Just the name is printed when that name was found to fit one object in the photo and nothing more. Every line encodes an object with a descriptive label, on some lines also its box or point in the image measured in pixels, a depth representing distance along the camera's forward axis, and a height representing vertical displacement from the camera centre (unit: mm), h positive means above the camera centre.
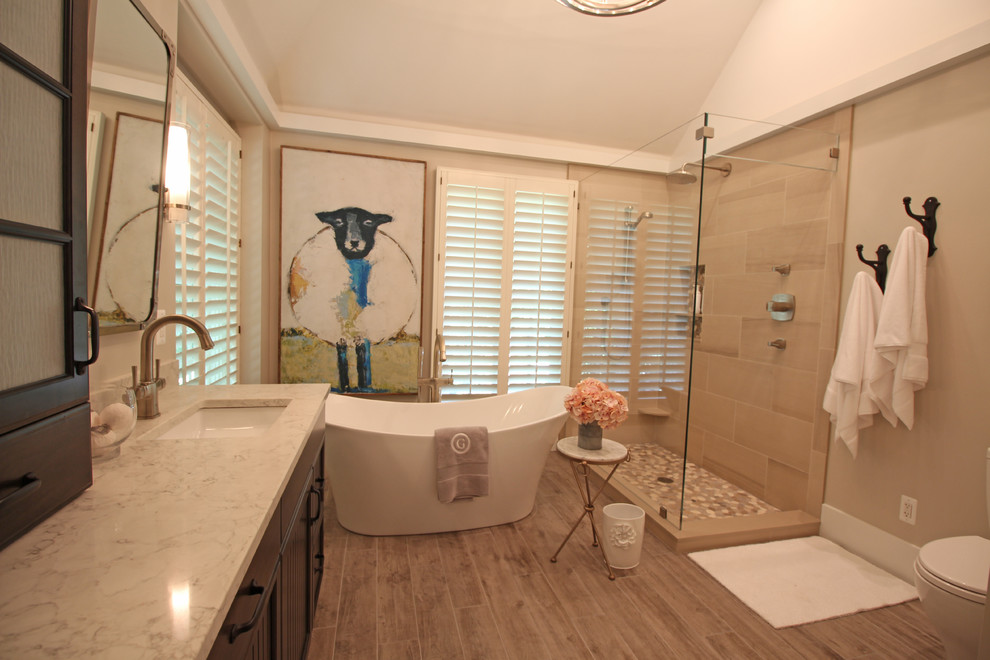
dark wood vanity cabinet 885 -664
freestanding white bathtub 2506 -906
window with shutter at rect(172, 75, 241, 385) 2252 +256
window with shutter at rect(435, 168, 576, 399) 3607 +218
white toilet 1569 -860
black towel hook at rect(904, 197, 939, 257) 2203 +466
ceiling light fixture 2312 +1428
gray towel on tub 2557 -816
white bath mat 2113 -1211
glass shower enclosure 2709 -39
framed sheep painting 3350 +215
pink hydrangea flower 2473 -476
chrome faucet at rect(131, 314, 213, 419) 1576 -236
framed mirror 1374 +402
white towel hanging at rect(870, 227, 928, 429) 2191 +0
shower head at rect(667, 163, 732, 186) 2670 +769
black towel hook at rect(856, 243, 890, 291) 2418 +283
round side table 2416 -714
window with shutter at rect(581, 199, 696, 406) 2787 +87
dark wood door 756 +44
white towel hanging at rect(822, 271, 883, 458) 2393 -191
